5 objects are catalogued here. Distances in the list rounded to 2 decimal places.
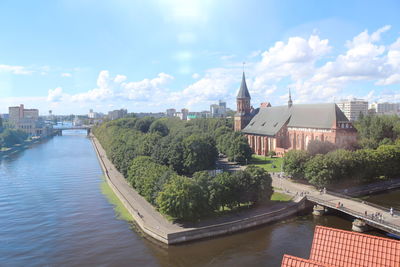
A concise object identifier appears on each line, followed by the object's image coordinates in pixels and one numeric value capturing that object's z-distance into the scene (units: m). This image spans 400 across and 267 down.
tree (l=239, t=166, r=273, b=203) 42.50
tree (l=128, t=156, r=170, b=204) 43.75
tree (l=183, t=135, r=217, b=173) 64.81
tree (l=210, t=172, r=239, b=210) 40.09
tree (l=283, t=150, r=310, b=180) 56.84
